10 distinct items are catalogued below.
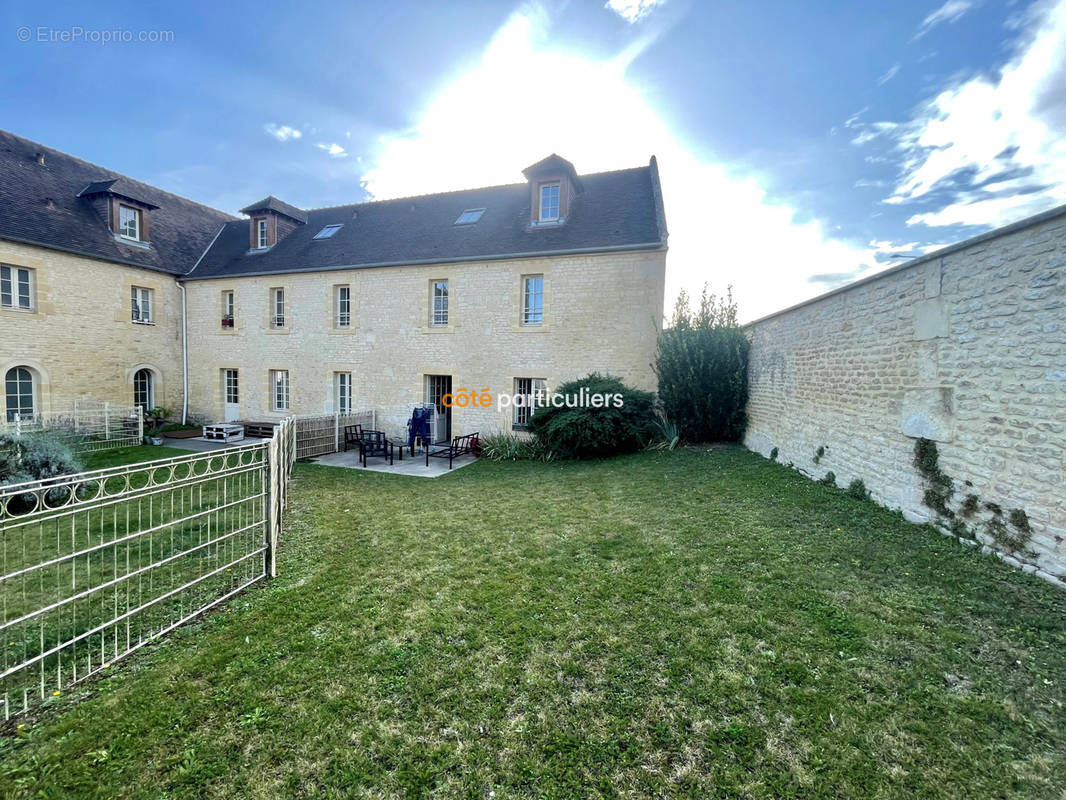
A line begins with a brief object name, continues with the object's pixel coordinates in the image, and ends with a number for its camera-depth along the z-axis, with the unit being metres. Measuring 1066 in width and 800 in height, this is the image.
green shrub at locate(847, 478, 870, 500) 5.95
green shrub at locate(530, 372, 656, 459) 10.27
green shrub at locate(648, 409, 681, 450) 10.78
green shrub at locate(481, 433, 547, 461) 11.27
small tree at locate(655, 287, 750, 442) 10.77
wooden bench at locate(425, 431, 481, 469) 11.29
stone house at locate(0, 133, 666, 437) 12.09
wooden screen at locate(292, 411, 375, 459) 10.96
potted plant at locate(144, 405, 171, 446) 14.29
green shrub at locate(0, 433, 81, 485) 6.70
